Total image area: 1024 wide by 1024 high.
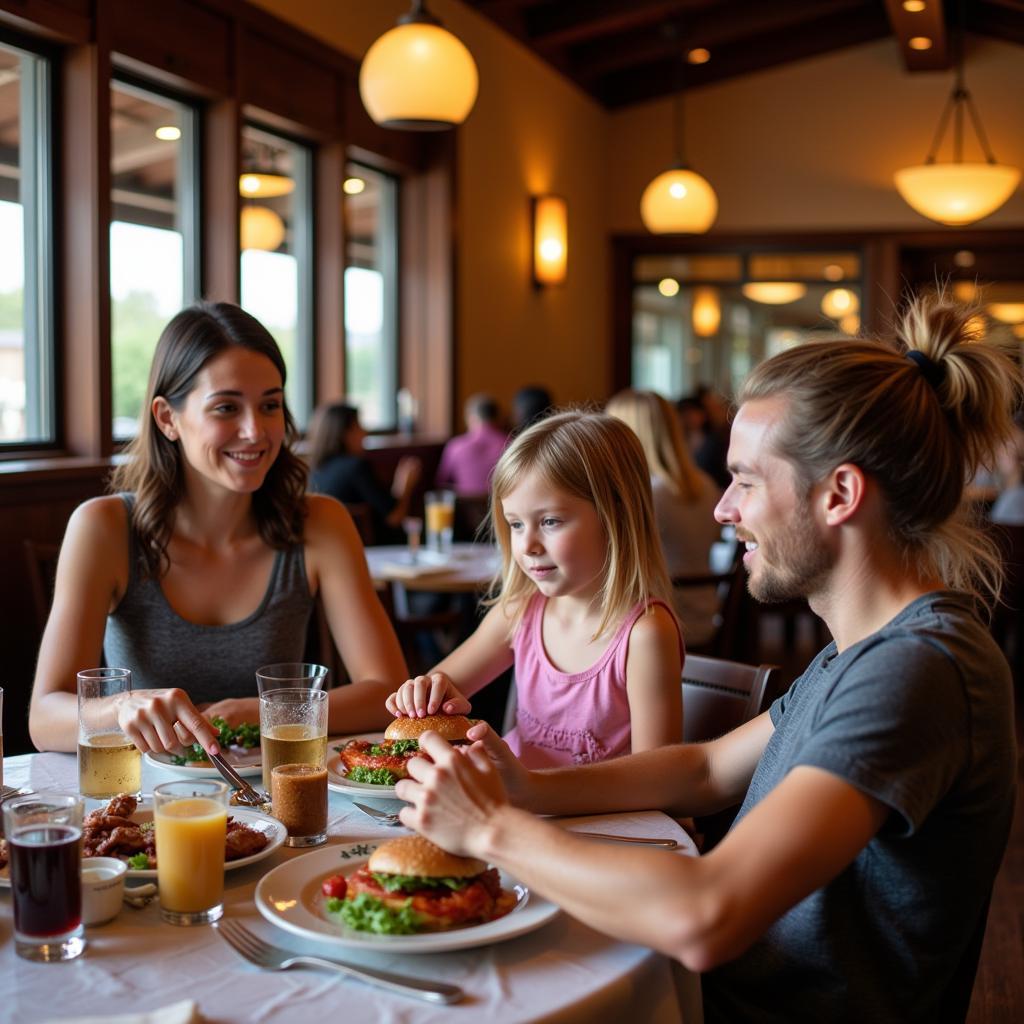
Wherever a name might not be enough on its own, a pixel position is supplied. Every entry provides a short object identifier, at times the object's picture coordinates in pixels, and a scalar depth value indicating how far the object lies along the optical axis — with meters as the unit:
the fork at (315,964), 1.12
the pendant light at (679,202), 7.61
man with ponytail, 1.17
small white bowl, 1.27
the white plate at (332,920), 1.19
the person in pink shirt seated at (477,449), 6.91
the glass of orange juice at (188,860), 1.28
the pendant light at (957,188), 7.36
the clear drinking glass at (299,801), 1.52
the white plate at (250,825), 1.34
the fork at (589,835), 1.51
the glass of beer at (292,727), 1.58
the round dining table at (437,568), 4.05
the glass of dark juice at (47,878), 1.19
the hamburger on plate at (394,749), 1.70
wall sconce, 8.51
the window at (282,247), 5.69
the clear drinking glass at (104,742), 1.61
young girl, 2.07
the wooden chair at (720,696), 2.10
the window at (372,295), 6.78
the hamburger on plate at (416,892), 1.23
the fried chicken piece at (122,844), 1.39
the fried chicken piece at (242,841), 1.41
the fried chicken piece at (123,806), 1.50
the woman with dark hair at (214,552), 2.24
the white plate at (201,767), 1.75
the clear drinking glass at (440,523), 4.59
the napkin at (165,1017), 1.06
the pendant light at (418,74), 4.38
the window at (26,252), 4.13
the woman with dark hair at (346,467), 5.46
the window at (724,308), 10.08
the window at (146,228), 4.69
